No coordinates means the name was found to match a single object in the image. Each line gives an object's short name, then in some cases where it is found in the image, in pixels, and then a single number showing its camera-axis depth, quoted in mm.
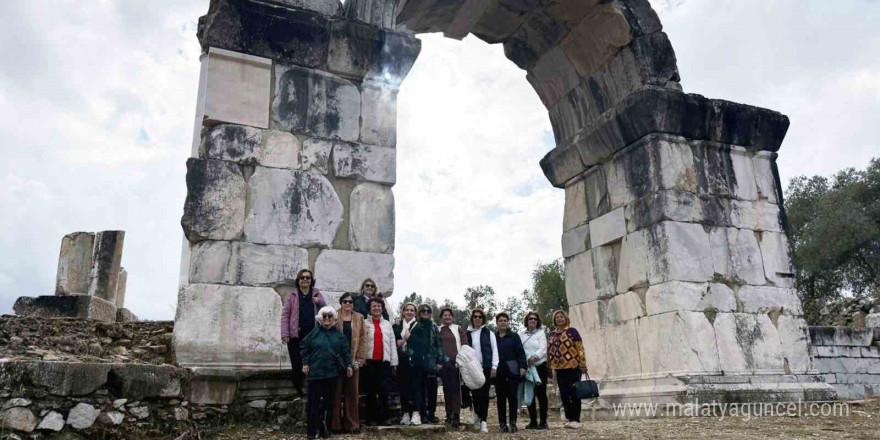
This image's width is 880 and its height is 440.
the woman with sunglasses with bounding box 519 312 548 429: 6258
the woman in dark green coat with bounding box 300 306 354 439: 4680
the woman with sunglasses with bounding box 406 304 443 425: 5547
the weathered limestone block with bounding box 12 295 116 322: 8484
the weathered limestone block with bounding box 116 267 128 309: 12422
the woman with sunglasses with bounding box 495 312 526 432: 5953
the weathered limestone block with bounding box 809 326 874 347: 10195
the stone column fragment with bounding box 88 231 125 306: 10531
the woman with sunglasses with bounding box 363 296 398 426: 5273
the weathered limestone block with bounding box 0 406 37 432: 3883
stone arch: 5312
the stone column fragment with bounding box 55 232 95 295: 10414
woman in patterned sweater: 6418
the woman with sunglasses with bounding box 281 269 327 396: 4914
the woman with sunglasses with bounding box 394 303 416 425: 5406
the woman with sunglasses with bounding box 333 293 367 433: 4887
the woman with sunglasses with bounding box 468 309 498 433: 5902
